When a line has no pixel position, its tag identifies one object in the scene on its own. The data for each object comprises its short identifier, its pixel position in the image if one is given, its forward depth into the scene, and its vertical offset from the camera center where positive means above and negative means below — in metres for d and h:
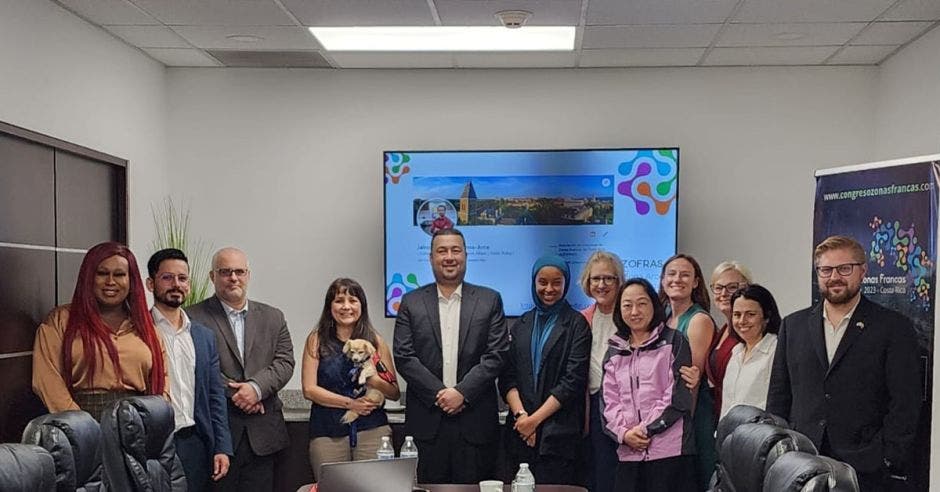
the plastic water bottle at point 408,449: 3.78 -0.87
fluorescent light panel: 5.24 +1.07
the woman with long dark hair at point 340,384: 4.38 -0.71
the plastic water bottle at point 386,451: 3.83 -0.89
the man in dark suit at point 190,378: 4.16 -0.65
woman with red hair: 3.86 -0.46
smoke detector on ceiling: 4.77 +1.07
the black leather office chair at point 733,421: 2.81 -0.56
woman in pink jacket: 4.16 -0.73
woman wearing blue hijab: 4.42 -0.69
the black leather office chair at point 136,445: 3.18 -0.72
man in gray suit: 4.48 -0.65
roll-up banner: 4.01 +0.01
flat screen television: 5.78 +0.13
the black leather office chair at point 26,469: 2.30 -0.59
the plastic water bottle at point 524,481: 3.48 -0.91
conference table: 3.64 -0.98
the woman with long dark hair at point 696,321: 4.34 -0.42
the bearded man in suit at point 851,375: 3.71 -0.56
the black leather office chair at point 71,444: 2.68 -0.62
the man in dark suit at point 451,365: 4.46 -0.63
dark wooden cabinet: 4.20 -0.03
